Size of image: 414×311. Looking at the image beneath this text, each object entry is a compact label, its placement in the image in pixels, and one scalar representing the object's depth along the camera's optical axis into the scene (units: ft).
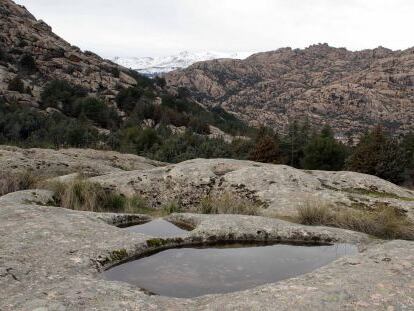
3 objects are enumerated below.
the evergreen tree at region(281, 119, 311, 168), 205.87
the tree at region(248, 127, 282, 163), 160.15
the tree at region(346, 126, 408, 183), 122.72
